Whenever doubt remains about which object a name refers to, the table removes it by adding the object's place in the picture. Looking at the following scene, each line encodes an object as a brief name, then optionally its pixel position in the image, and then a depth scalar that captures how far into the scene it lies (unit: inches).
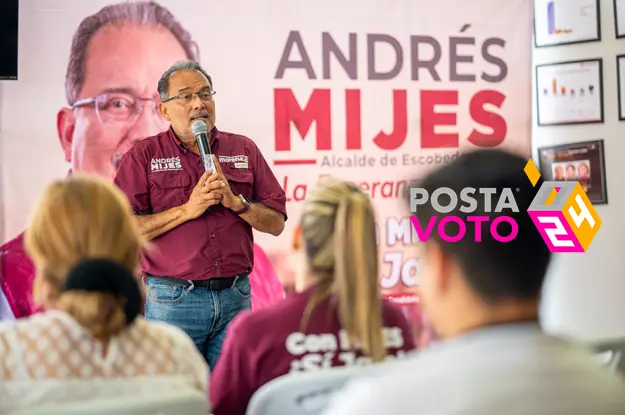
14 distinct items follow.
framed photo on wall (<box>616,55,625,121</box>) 342.6
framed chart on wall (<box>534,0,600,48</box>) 339.0
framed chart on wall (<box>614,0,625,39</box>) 342.9
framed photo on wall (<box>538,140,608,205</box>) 344.4
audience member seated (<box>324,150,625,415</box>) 75.4
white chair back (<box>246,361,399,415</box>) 121.1
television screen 247.9
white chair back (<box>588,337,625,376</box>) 139.4
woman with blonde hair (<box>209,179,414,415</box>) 150.4
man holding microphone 238.1
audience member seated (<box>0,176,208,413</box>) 117.4
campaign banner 258.3
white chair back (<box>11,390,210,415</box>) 98.2
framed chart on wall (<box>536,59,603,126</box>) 340.5
